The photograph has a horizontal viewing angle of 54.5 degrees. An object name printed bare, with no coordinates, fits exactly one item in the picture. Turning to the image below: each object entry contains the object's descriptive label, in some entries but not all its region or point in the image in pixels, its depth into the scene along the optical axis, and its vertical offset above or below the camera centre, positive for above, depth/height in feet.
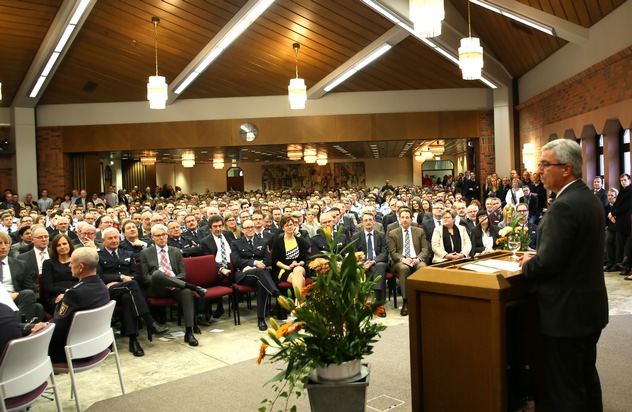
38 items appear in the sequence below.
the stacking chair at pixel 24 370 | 10.78 -2.99
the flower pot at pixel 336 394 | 9.05 -2.94
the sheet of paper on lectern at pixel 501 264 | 9.53 -1.19
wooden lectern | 8.52 -2.11
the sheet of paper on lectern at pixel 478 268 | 9.12 -1.18
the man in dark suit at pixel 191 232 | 25.43 -1.30
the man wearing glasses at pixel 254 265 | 21.68 -2.42
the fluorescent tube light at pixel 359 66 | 44.55 +10.21
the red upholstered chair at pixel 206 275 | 21.52 -2.62
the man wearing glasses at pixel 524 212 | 24.51 -0.95
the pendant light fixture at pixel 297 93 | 38.70 +6.65
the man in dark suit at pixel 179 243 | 23.22 -1.62
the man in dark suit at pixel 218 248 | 23.34 -1.85
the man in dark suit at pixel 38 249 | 19.81 -1.44
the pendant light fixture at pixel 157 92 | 35.50 +6.45
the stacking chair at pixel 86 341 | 13.16 -3.00
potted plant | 8.84 -1.84
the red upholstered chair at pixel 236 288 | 21.99 -3.17
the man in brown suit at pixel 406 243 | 23.97 -1.94
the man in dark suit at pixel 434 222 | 26.40 -1.28
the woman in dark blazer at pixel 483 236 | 24.89 -1.84
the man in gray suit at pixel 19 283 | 17.87 -2.33
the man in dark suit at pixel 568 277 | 8.73 -1.29
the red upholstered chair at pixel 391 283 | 23.58 -3.55
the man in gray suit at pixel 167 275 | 20.03 -2.45
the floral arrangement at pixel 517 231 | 11.17 -0.76
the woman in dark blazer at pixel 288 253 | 22.34 -2.04
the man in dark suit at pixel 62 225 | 26.73 -0.83
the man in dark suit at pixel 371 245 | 23.68 -1.96
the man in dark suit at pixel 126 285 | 18.85 -2.56
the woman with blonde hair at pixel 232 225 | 26.78 -1.10
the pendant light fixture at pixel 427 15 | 21.67 +6.36
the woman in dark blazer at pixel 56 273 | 18.60 -2.04
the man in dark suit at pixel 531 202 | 37.90 -0.81
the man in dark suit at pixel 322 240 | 23.84 -1.70
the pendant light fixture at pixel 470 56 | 29.81 +6.60
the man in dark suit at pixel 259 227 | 24.32 -1.11
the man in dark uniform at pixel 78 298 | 13.56 -2.13
